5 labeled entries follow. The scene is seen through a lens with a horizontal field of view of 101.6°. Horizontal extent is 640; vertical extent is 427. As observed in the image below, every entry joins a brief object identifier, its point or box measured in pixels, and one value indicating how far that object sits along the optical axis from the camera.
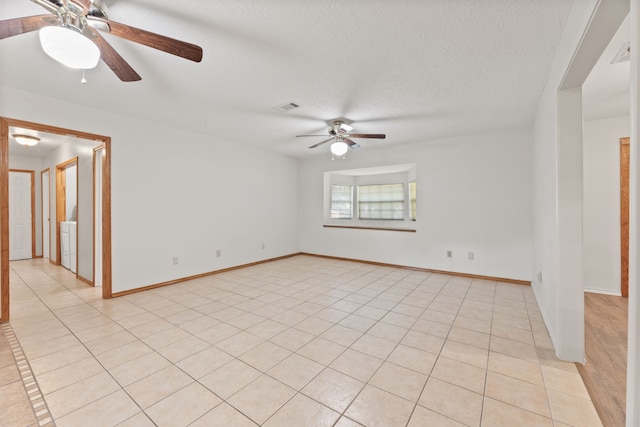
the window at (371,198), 5.98
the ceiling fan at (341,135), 3.77
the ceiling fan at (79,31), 1.43
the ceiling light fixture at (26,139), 4.42
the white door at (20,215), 6.05
